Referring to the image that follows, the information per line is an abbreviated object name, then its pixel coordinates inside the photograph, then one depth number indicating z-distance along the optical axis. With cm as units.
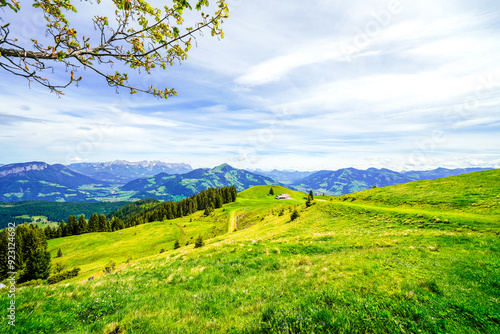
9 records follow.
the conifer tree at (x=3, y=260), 6071
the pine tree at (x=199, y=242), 2798
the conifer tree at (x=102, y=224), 12531
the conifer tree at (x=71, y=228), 12125
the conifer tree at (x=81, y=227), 12206
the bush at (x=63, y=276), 3150
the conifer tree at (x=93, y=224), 12362
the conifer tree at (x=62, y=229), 12025
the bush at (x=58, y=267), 5983
